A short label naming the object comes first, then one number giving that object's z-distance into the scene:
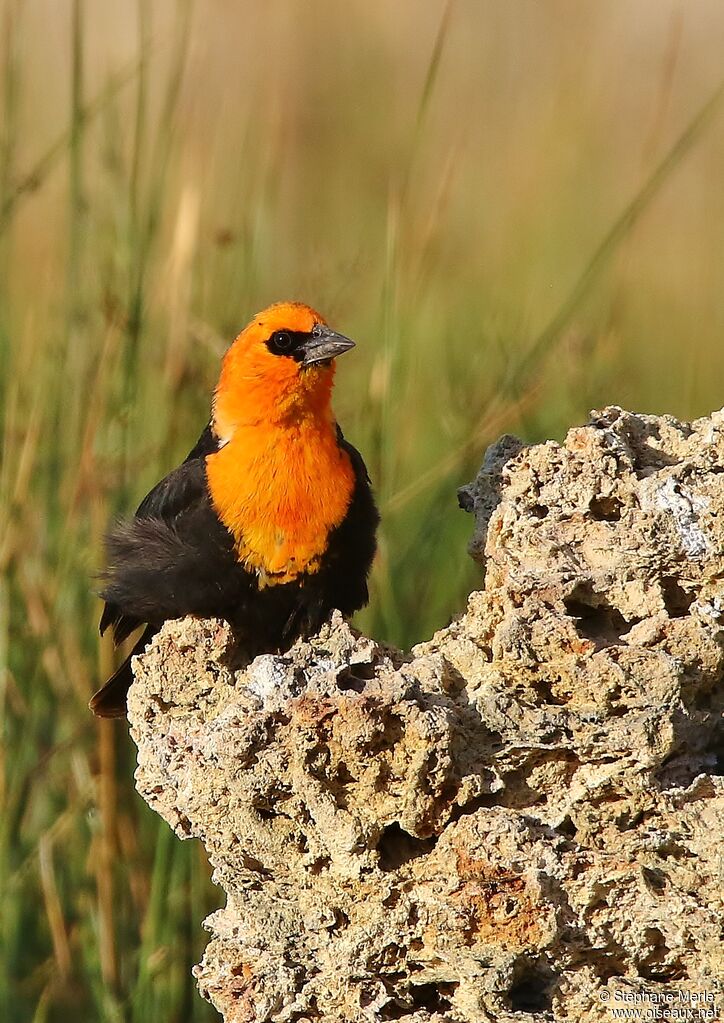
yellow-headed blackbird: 6.82
